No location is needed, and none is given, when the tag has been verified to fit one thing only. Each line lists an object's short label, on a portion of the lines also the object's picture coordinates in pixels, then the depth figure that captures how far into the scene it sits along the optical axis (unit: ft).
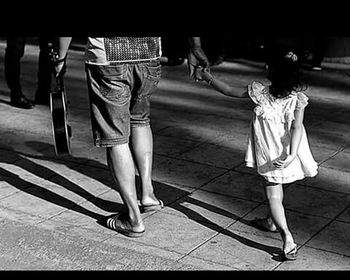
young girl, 12.60
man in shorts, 13.43
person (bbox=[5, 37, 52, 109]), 25.59
